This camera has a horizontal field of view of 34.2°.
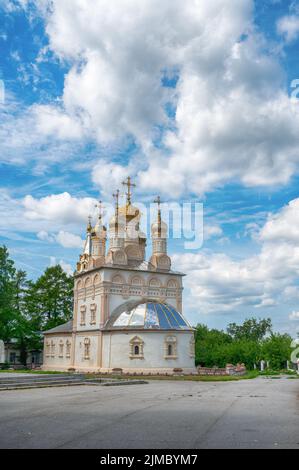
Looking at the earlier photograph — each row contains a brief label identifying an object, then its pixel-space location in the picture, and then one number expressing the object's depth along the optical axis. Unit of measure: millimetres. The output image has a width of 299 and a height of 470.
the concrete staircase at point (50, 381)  22547
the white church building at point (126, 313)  36500
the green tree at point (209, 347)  51694
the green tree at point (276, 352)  48969
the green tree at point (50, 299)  54062
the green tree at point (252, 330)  86750
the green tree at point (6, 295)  39688
